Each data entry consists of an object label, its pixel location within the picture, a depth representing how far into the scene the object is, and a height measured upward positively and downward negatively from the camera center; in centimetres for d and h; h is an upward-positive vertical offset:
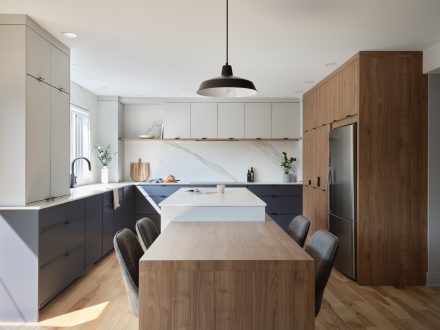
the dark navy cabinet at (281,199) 621 -59
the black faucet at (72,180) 464 -21
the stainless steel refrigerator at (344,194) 382 -33
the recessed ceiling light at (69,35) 331 +118
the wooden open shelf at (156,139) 651 +44
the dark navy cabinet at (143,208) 623 -75
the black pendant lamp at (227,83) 247 +56
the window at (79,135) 547 +45
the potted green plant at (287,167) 662 -5
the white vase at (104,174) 616 -17
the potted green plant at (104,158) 617 +10
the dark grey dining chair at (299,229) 272 -51
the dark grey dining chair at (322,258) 198 -53
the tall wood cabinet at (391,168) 372 -4
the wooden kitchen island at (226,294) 172 -61
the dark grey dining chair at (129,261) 198 -56
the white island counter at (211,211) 294 -38
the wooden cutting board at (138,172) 675 -15
